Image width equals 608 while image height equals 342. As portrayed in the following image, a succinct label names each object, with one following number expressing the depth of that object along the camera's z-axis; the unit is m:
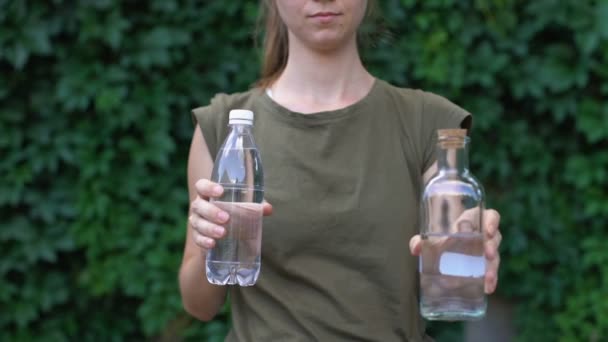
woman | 2.27
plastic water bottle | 2.19
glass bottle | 2.05
